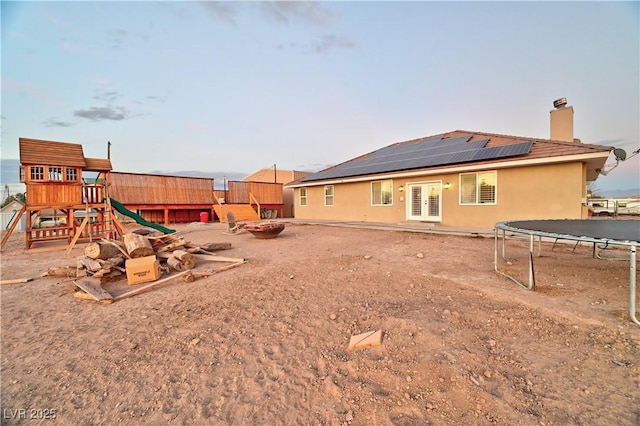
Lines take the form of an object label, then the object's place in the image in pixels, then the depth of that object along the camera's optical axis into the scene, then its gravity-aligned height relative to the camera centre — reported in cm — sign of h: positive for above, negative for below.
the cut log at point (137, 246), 549 -83
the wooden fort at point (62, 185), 866 +87
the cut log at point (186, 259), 583 -118
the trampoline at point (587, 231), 288 -49
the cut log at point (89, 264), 516 -114
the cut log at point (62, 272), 544 -135
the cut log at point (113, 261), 527 -111
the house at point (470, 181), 894 +101
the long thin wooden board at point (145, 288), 430 -145
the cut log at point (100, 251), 534 -89
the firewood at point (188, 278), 499 -139
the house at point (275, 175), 2971 +370
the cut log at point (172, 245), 626 -95
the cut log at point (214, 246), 731 -120
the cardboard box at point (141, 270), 500 -124
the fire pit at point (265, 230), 972 -91
